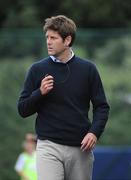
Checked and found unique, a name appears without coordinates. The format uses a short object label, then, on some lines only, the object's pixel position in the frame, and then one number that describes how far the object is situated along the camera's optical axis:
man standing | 15.39
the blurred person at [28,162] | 27.61
